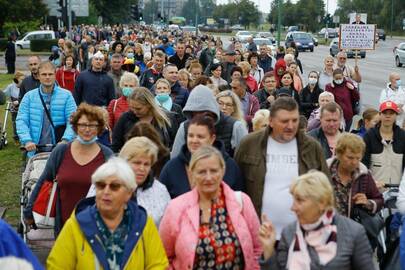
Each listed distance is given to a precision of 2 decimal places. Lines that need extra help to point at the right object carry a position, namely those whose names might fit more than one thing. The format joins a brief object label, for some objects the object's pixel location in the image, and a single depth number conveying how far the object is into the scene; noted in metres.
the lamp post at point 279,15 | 46.97
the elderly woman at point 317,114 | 13.84
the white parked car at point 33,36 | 84.50
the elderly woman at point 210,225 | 7.02
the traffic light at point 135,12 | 72.53
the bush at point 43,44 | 81.38
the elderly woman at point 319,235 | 6.58
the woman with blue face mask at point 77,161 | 8.98
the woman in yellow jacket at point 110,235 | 6.51
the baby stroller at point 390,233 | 7.91
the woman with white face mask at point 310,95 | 19.02
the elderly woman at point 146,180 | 7.85
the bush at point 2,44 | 85.45
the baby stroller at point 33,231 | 10.50
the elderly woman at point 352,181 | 8.93
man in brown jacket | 8.27
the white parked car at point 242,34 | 93.60
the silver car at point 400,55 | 63.86
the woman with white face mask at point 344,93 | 18.70
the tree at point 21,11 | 87.25
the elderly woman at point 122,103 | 14.65
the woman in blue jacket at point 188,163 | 8.23
